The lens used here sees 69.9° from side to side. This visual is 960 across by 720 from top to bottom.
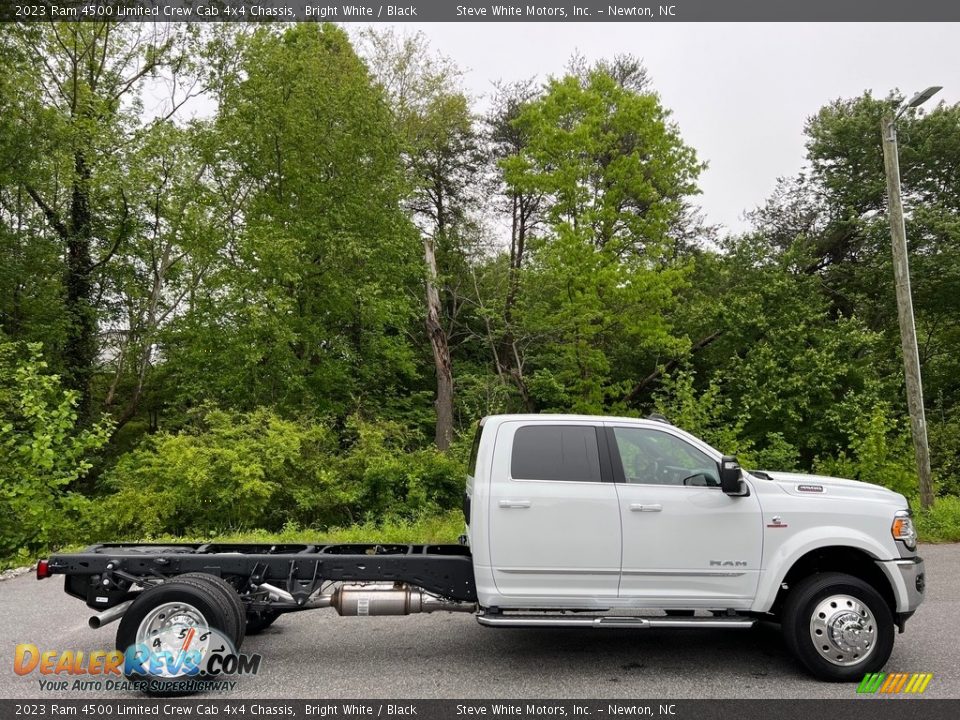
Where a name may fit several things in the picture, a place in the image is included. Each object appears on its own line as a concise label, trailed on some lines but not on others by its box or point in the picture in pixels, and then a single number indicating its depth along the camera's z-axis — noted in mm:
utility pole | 12219
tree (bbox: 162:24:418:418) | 17688
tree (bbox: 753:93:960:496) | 21016
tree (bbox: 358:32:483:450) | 23578
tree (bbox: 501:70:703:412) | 19812
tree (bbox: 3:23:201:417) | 16703
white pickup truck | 5195
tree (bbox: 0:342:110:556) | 11047
